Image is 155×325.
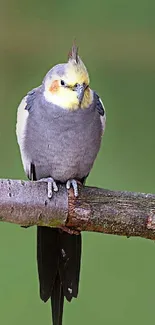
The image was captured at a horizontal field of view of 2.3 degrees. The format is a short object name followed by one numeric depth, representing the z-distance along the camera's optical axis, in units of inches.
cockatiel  166.0
